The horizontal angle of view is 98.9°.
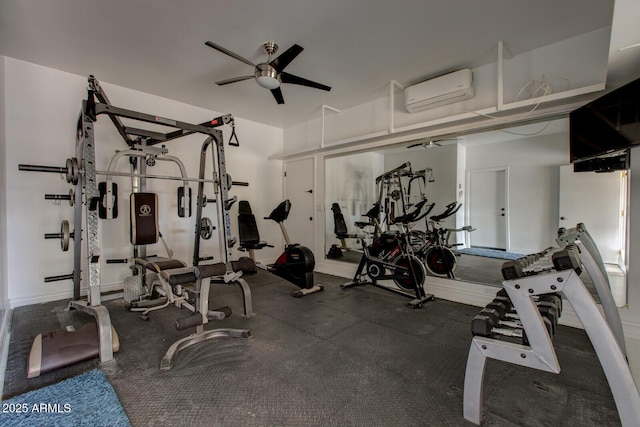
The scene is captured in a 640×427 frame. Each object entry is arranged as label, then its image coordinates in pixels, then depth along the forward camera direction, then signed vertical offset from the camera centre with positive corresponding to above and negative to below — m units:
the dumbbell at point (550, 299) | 1.63 -0.55
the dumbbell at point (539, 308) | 1.50 -0.57
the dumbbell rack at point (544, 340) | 1.20 -0.60
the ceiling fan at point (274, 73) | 2.73 +1.44
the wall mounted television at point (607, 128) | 1.88 +0.65
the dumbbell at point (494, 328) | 1.42 -0.63
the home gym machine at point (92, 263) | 2.01 -0.48
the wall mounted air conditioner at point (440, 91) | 3.20 +1.46
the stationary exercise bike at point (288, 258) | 3.79 -0.70
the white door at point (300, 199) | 5.35 +0.21
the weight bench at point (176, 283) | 2.24 -0.71
